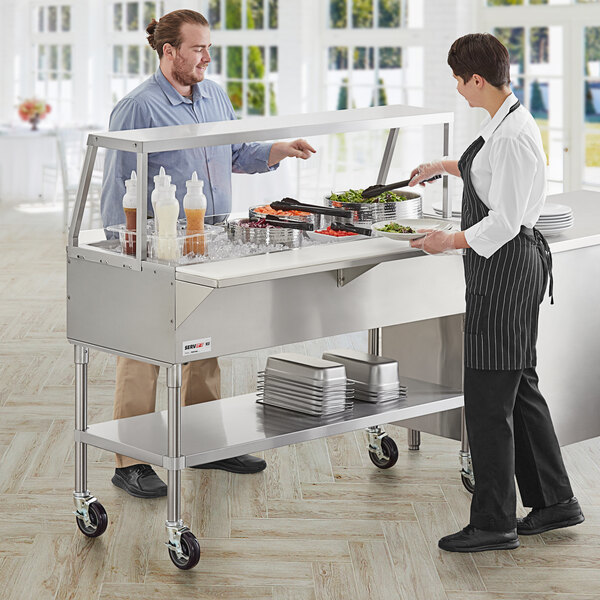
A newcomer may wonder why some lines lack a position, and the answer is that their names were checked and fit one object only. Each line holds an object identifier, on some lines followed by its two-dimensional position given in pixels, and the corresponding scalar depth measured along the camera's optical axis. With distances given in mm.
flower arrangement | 18377
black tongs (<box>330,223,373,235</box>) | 5568
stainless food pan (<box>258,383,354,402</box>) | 5641
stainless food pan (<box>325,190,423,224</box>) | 5730
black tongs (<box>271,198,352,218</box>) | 5691
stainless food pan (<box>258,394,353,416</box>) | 5638
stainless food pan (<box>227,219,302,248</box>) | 5304
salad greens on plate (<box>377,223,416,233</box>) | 5318
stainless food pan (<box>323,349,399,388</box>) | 5909
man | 5820
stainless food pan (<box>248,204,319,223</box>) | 5555
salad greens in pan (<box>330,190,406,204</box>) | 5872
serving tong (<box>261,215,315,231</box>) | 5448
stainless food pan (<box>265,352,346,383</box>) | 5697
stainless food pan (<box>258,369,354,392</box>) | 5648
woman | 4843
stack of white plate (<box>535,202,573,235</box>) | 6020
